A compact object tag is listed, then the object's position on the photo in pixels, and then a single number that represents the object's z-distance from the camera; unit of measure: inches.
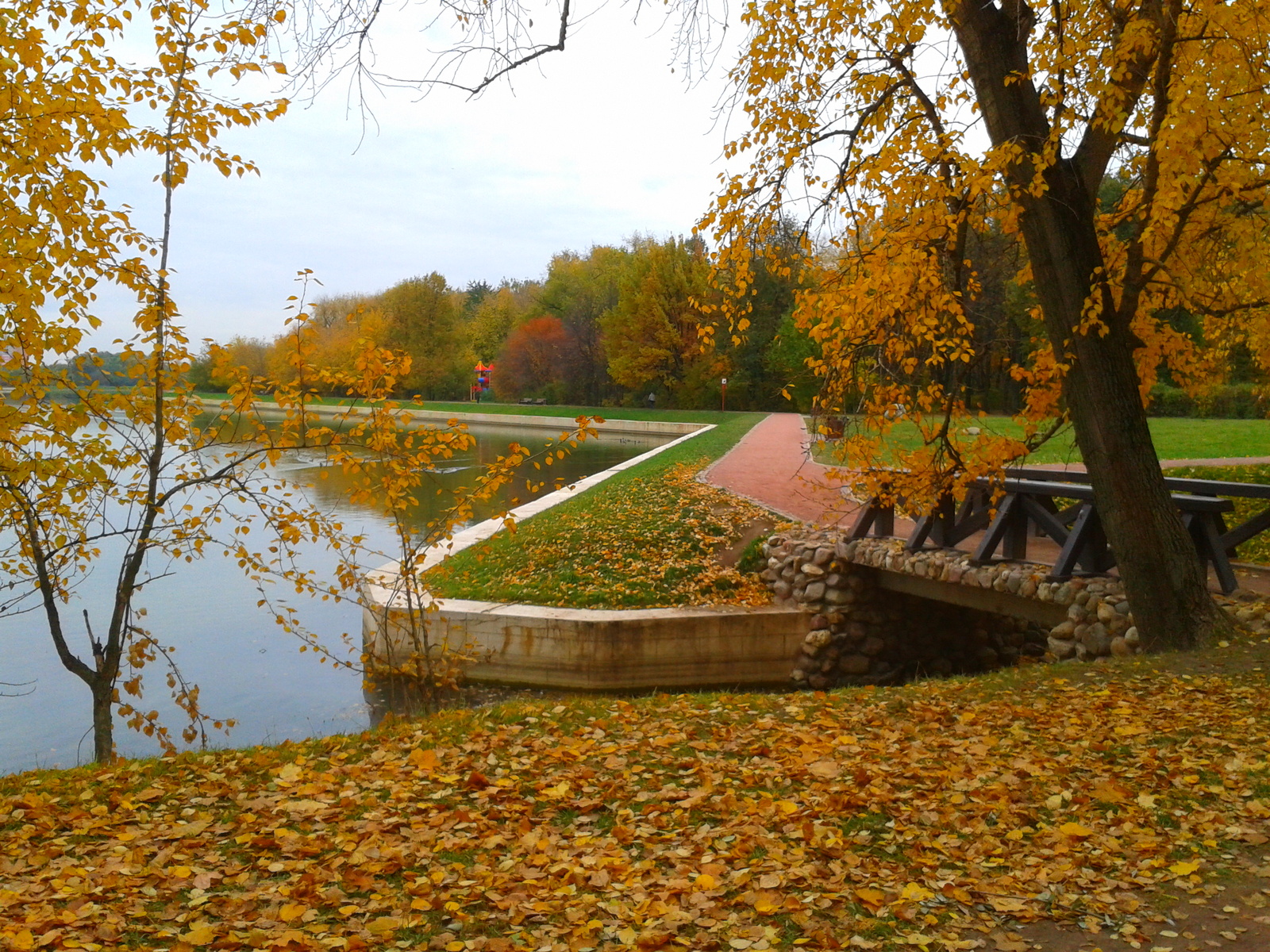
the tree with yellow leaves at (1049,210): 271.9
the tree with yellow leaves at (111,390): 196.2
